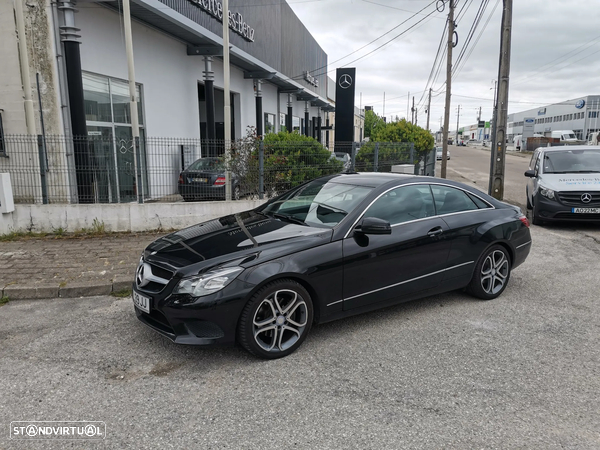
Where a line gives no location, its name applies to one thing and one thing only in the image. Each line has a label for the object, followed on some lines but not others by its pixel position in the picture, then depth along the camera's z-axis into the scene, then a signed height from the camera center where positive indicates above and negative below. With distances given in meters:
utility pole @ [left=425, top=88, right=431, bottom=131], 57.91 +4.87
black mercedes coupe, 3.58 -1.02
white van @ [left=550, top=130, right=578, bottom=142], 53.36 +1.13
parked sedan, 9.26 -0.73
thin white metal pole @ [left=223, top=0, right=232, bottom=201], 10.71 +1.86
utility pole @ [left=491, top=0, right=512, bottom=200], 12.62 +1.09
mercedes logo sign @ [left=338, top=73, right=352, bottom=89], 25.73 +3.64
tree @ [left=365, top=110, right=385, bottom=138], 81.81 +4.78
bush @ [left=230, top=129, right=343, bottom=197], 9.81 -0.32
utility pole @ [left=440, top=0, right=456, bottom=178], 20.58 +3.18
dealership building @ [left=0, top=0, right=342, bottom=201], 9.22 +2.00
